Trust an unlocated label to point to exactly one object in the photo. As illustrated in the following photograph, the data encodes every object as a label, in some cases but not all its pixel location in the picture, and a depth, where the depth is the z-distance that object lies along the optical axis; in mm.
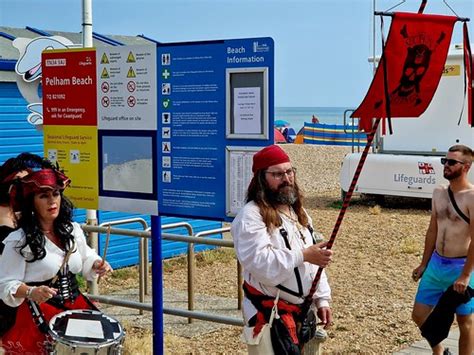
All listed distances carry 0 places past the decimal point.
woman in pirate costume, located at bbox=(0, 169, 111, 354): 4652
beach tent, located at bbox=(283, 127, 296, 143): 52344
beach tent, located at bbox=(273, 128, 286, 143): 45319
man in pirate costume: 4434
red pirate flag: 4457
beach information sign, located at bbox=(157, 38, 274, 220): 5648
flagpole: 4473
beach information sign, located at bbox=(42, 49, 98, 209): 6645
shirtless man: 6547
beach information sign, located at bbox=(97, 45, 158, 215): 6203
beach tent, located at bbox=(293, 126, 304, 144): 45312
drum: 4414
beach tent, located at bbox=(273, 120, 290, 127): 61688
